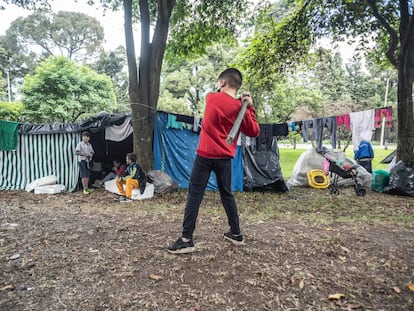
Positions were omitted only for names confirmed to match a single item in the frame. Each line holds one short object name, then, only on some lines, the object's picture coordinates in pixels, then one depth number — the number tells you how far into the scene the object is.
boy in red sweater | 2.77
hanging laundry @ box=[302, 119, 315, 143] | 8.19
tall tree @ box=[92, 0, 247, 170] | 6.76
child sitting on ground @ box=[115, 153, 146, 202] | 6.30
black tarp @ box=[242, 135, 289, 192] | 7.75
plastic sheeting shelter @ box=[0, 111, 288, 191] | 7.44
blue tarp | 7.37
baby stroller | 7.14
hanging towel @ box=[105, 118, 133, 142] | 7.76
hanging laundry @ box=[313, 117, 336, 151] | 8.23
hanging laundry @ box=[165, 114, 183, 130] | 7.32
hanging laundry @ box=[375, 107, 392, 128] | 7.51
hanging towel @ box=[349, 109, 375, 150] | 7.80
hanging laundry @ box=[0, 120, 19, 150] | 7.60
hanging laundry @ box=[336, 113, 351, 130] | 8.06
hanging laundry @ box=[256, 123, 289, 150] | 7.97
